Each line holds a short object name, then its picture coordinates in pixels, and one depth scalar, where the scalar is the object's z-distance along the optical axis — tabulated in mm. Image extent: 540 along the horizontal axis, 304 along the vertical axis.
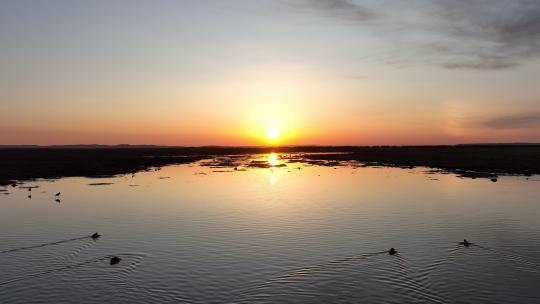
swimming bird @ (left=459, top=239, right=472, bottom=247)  22500
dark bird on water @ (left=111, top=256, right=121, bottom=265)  19578
